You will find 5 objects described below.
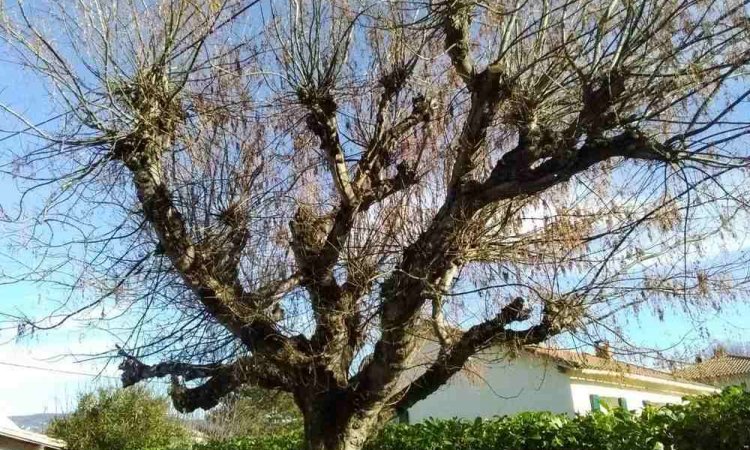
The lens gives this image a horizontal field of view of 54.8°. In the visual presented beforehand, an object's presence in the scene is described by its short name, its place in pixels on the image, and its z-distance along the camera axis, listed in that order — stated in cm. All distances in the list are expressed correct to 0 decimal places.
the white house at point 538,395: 1825
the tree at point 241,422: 2101
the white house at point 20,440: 1688
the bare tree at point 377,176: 582
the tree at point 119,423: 1883
